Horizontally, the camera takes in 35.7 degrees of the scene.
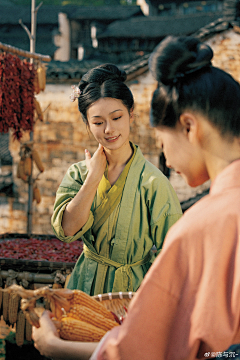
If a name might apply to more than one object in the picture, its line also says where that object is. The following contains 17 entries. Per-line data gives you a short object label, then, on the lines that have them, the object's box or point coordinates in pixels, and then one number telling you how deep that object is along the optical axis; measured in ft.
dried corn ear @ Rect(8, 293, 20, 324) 12.02
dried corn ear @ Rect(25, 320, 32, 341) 12.10
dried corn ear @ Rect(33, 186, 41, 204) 25.43
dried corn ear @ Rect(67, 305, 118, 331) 4.87
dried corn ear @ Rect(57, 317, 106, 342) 4.60
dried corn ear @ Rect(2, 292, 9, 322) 12.10
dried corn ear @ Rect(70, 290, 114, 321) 4.96
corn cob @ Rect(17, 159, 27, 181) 24.28
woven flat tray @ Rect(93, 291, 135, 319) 5.63
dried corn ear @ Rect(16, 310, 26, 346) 12.08
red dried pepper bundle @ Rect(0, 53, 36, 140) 19.99
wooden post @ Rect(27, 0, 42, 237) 24.22
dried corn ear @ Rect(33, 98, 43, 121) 23.41
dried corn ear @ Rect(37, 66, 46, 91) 22.64
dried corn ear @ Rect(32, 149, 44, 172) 24.58
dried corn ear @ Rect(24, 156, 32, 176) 24.23
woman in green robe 7.21
